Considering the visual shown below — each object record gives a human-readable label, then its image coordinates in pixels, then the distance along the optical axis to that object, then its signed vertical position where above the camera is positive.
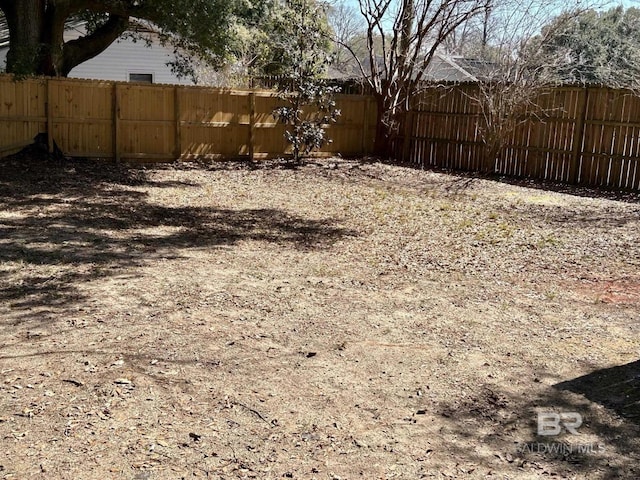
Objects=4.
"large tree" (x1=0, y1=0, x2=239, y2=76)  11.79 +1.49
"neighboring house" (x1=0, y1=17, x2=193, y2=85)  21.09 +1.38
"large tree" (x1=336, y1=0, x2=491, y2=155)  14.95 +1.61
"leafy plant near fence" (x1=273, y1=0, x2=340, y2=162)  14.77 +0.79
